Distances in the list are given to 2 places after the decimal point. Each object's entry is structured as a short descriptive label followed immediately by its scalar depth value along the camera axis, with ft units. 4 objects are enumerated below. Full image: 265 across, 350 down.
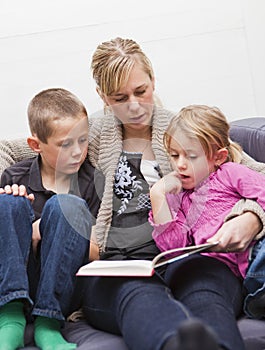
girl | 4.80
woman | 3.61
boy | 4.37
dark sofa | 4.12
